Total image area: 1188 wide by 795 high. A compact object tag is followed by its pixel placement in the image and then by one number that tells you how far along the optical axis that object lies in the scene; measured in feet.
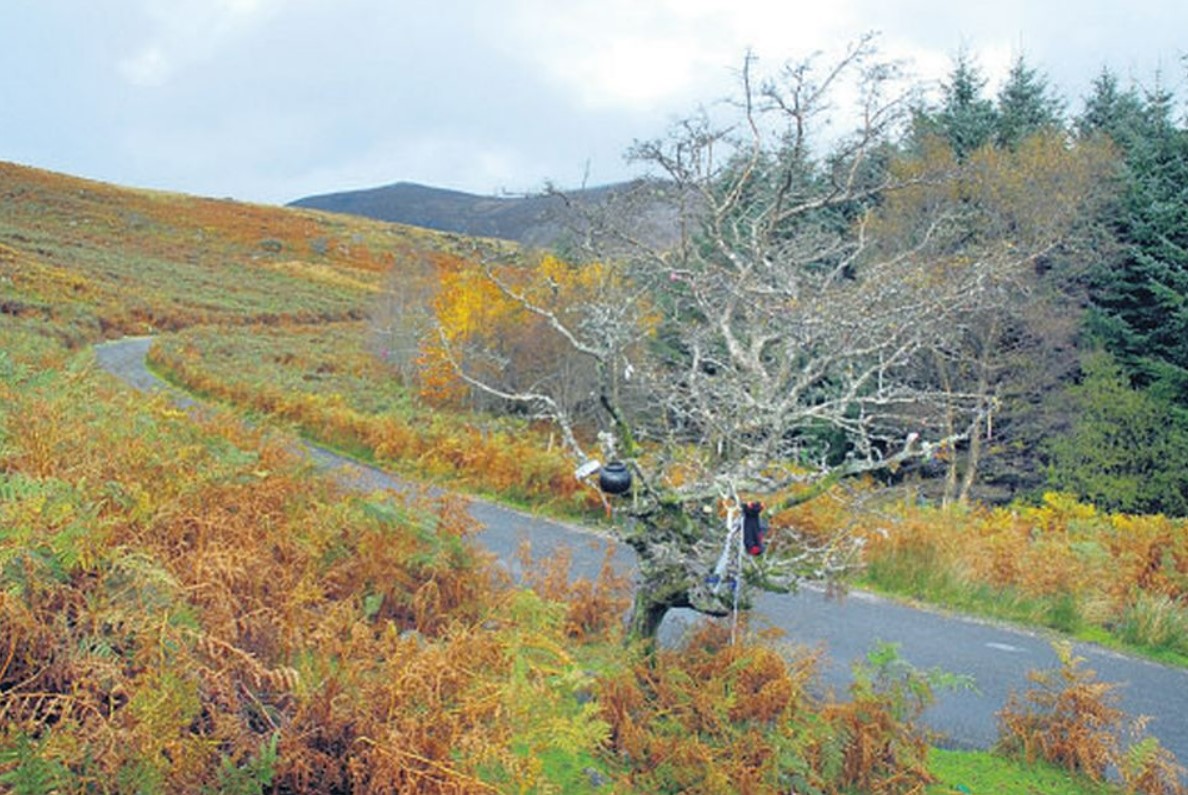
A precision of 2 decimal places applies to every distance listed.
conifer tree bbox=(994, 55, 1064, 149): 89.40
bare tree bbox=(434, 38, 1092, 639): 15.85
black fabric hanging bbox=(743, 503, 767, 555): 14.48
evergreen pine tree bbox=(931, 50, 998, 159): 87.66
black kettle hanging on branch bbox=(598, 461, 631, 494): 14.82
